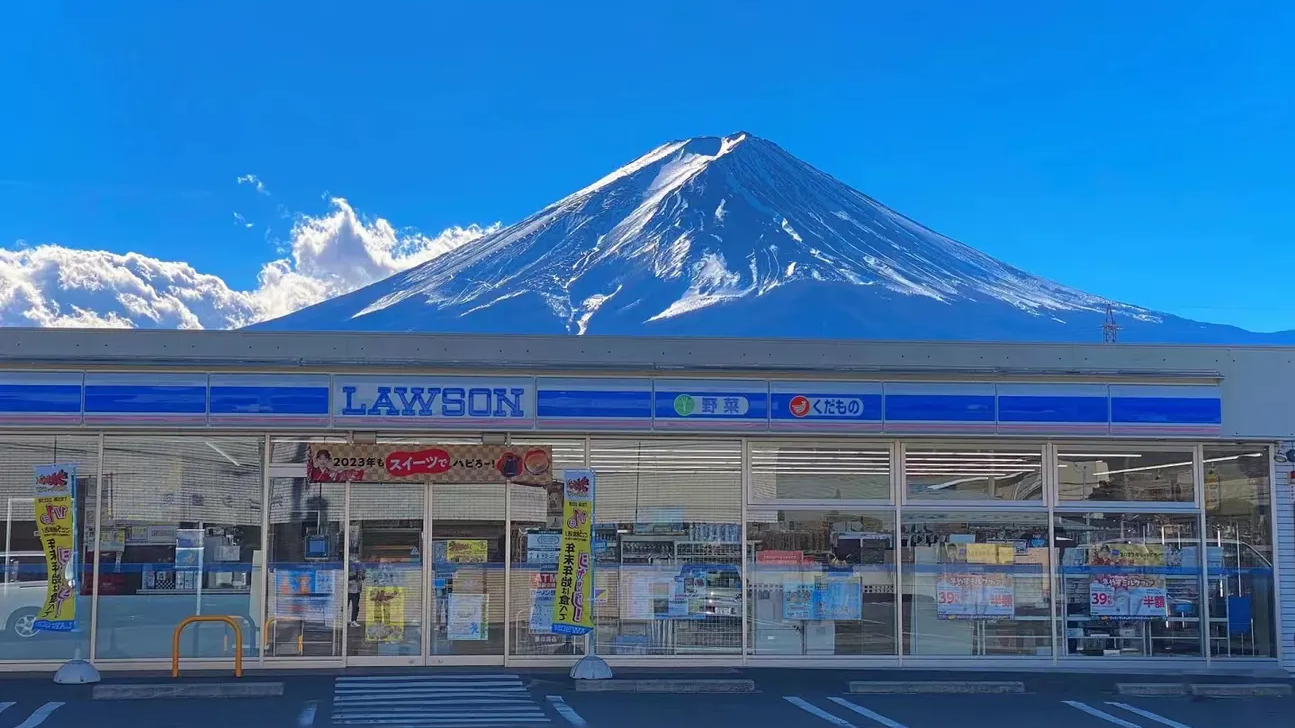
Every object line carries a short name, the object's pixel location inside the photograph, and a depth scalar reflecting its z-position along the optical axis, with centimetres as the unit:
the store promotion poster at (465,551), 1282
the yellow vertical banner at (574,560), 1223
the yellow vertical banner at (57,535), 1155
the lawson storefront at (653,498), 1222
